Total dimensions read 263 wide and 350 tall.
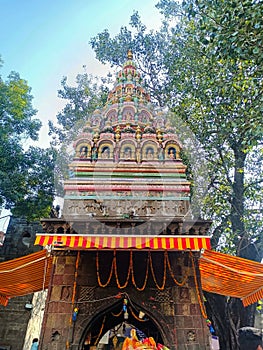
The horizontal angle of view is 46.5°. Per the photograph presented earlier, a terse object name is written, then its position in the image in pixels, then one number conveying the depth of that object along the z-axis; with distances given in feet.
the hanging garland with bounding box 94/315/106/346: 25.53
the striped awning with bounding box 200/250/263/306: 19.60
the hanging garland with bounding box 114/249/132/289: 20.94
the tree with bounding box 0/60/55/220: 40.94
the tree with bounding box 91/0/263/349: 25.02
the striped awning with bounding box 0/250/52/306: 20.99
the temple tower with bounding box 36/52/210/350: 19.63
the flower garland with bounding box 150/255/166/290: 21.29
